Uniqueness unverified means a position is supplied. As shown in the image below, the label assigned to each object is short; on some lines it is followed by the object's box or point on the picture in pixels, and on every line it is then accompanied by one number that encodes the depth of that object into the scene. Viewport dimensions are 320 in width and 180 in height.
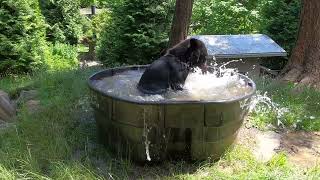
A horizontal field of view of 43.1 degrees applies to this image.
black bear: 4.96
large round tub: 4.29
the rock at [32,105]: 6.19
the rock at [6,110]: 6.23
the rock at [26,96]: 7.06
